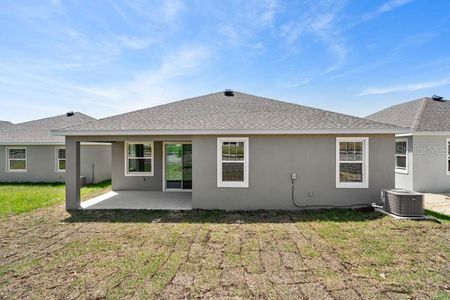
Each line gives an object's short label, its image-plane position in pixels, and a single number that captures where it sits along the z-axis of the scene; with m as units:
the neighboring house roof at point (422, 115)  10.41
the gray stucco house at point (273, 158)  7.37
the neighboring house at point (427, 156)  10.25
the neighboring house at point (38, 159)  13.66
